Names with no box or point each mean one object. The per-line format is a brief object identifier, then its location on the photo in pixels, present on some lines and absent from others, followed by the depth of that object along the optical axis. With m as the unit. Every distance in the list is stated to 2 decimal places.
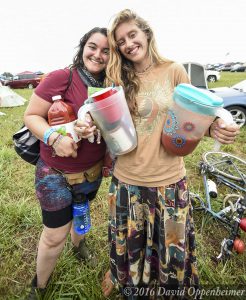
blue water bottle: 1.66
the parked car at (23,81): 20.22
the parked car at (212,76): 17.77
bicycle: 2.15
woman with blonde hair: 1.39
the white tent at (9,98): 9.71
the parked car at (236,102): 5.71
